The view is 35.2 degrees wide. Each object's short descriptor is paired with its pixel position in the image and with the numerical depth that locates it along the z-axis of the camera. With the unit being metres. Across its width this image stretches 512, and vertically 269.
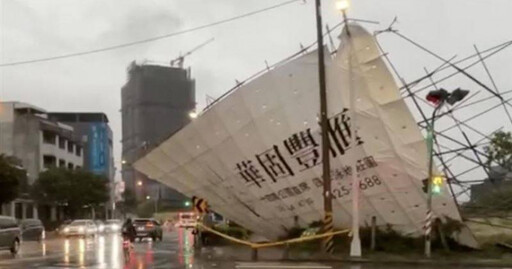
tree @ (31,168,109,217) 97.44
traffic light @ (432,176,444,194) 28.61
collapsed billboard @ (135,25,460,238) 31.28
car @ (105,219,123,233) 92.44
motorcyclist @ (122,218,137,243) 31.45
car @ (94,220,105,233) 83.61
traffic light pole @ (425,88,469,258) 28.69
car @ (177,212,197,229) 87.94
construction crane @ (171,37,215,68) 186.88
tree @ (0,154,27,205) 74.38
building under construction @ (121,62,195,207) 171.38
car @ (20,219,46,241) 64.75
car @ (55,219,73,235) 73.32
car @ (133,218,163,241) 57.28
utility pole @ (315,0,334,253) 29.47
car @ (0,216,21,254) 37.91
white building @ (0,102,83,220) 105.75
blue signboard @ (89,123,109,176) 140.50
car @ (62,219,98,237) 70.00
